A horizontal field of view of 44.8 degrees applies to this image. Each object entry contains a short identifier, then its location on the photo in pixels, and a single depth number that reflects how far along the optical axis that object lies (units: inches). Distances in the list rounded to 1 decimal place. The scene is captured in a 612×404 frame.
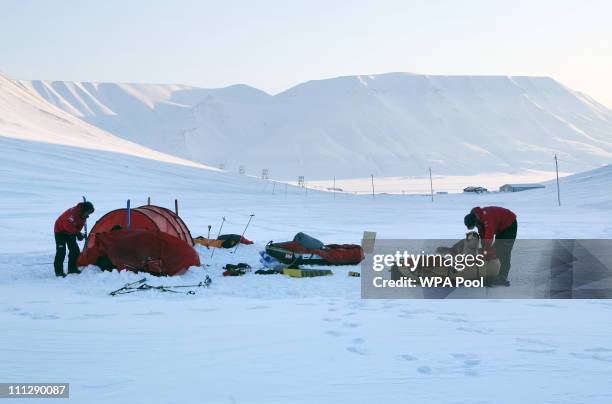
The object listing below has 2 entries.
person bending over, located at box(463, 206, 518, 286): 422.3
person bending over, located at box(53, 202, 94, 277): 482.2
